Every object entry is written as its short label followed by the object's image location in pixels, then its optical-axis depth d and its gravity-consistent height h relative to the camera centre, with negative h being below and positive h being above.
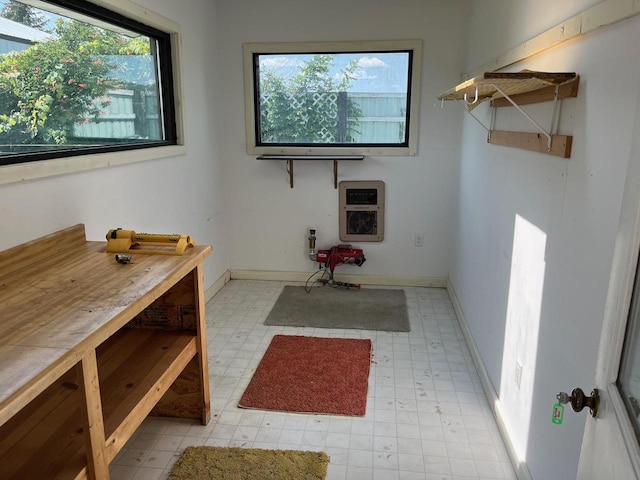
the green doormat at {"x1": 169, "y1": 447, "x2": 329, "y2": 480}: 1.91 -1.35
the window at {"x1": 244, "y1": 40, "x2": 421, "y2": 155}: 3.85 +0.26
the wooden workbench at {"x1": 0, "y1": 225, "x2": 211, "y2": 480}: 1.18 -0.68
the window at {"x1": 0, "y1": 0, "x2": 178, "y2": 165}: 1.93 +0.24
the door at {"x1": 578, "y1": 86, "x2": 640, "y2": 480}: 0.82 -0.42
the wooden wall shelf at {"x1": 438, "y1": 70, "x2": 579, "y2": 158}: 1.48 +0.14
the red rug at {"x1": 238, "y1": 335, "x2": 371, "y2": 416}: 2.41 -1.34
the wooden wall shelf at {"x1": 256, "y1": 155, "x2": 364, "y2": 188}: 3.86 -0.21
